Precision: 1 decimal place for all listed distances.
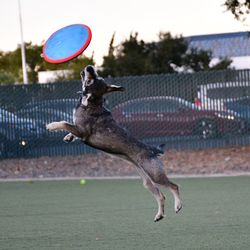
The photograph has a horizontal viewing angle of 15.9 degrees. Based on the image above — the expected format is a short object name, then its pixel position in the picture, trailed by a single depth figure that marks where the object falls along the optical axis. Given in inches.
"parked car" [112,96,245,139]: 909.8
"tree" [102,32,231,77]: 1742.1
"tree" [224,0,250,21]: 956.7
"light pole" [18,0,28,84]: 1537.6
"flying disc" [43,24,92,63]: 322.0
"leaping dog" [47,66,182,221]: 336.8
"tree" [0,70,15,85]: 1977.1
